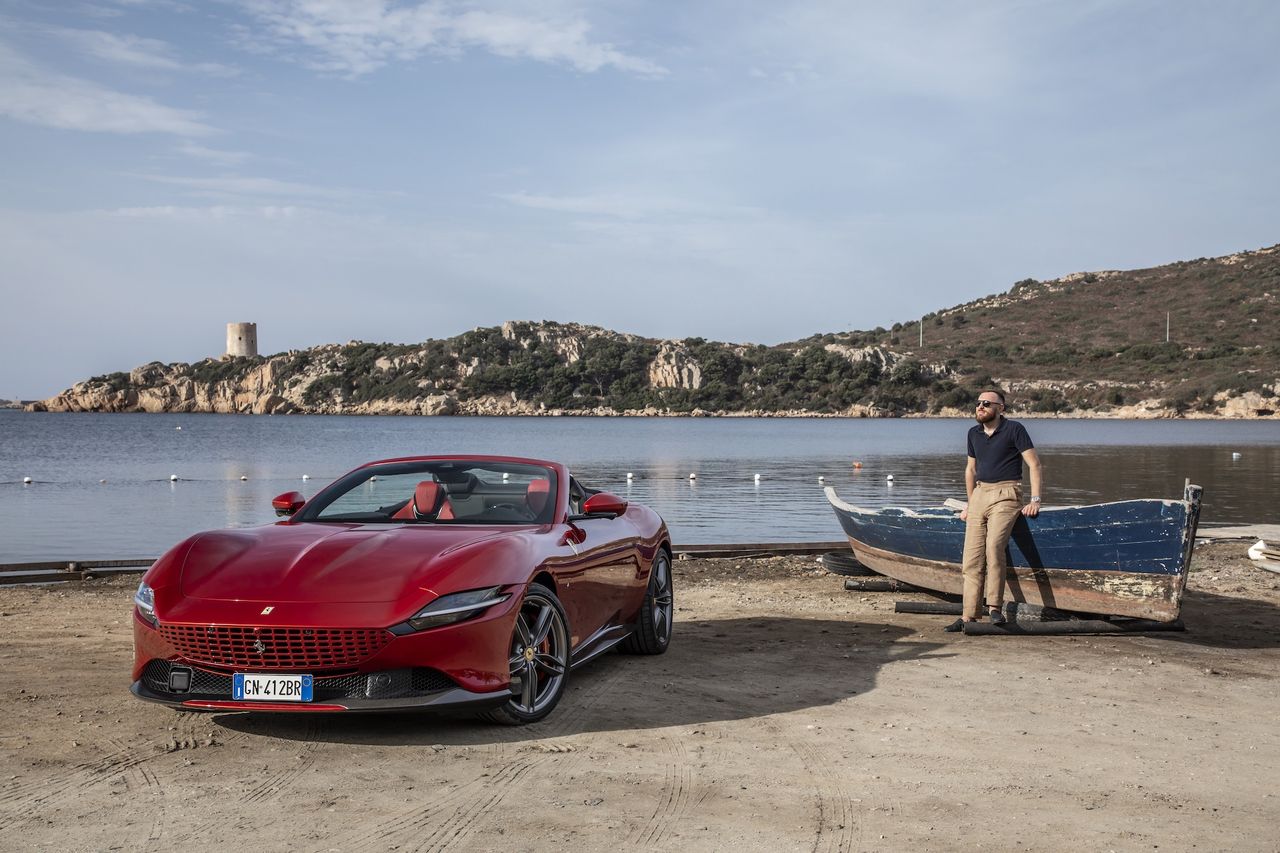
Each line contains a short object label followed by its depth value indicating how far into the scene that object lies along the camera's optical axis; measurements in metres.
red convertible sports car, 6.32
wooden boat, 10.08
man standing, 10.61
